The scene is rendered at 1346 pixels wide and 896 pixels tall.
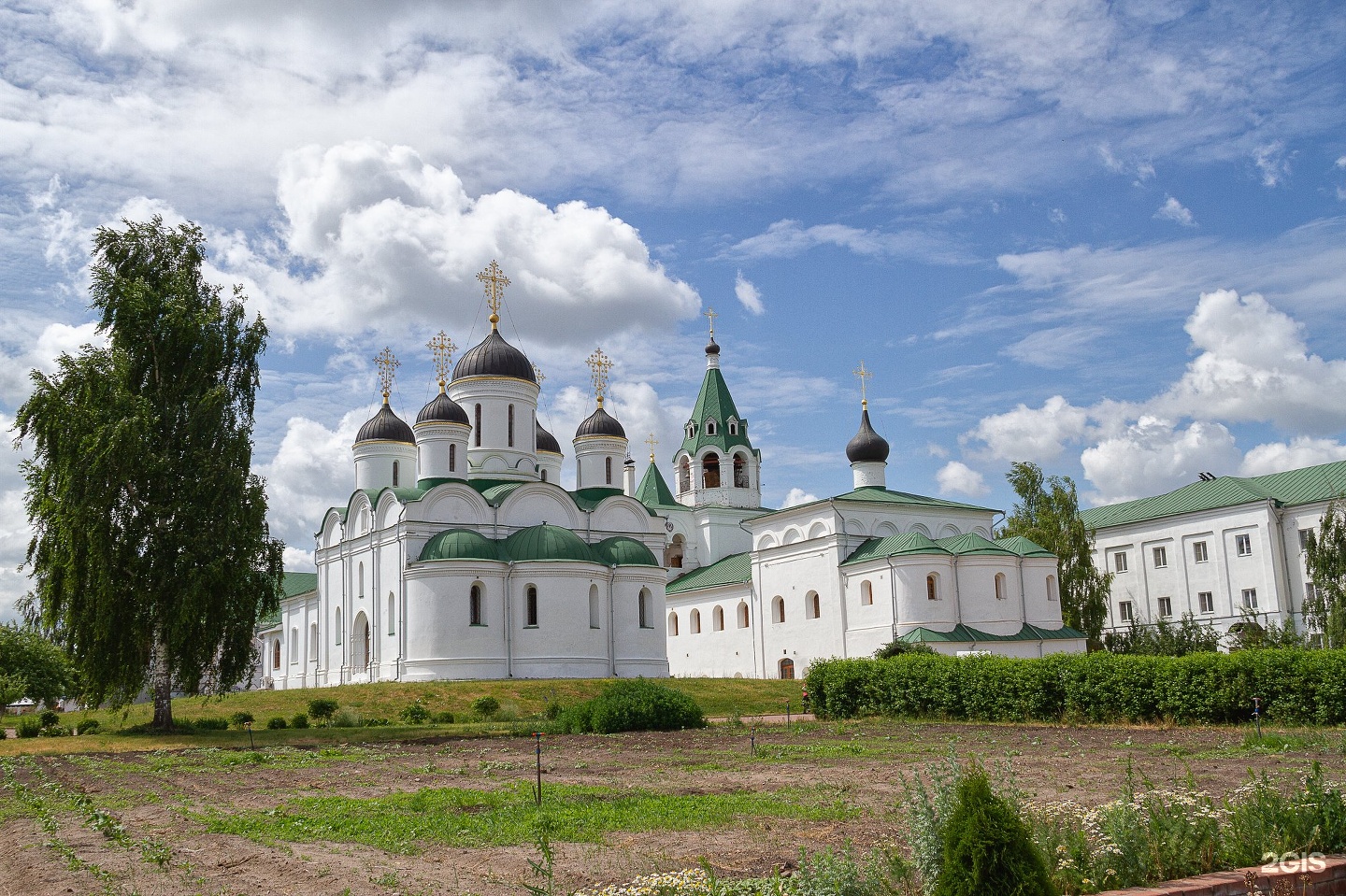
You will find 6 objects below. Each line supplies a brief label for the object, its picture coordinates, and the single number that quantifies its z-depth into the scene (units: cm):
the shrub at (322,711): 2951
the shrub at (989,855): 613
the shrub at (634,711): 2483
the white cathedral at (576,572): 4141
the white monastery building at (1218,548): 4769
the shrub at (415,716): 3012
